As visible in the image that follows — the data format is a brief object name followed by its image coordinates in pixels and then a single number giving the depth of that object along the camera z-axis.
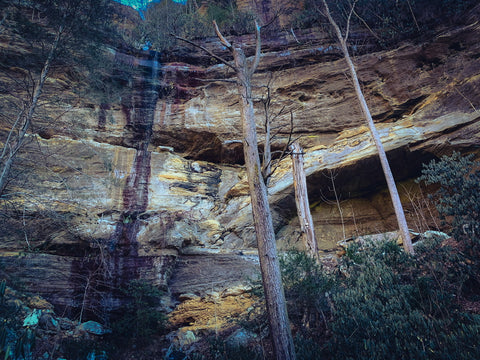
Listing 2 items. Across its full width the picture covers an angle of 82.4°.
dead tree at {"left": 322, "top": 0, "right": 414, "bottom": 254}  8.09
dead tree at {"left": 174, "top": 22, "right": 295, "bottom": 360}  3.65
